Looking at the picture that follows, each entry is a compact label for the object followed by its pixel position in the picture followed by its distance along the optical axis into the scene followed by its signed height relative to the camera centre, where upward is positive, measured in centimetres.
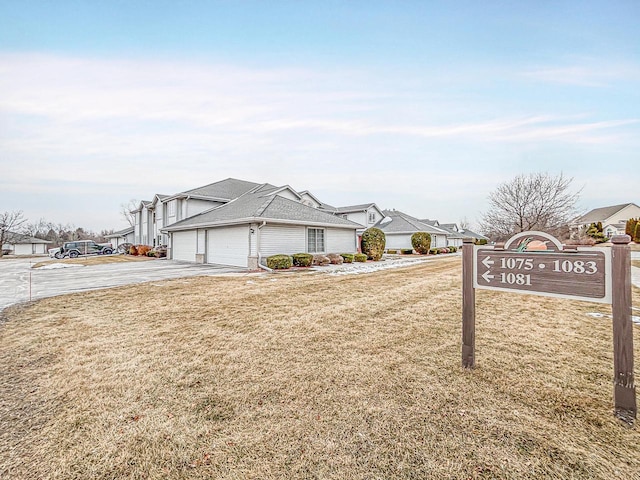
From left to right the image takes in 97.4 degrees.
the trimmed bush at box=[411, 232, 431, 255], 3028 +25
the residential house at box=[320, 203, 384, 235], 3262 +376
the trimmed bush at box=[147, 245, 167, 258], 2457 -65
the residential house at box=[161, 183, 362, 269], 1527 +81
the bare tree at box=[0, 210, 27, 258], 4166 +343
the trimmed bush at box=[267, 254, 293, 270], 1417 -90
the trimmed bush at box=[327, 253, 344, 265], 1762 -92
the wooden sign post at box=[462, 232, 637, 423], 254 -36
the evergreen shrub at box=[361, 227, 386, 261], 2119 +10
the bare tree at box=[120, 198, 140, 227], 5525 +756
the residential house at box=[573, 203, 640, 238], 4659 +521
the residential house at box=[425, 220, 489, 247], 4888 +232
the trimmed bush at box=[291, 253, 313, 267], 1545 -81
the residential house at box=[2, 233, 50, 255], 4909 -4
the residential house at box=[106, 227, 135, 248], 3912 +121
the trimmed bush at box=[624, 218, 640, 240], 3336 +217
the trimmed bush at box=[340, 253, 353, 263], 1862 -90
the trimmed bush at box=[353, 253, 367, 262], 1938 -89
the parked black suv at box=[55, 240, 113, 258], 2775 -47
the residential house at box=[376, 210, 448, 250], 3412 +176
